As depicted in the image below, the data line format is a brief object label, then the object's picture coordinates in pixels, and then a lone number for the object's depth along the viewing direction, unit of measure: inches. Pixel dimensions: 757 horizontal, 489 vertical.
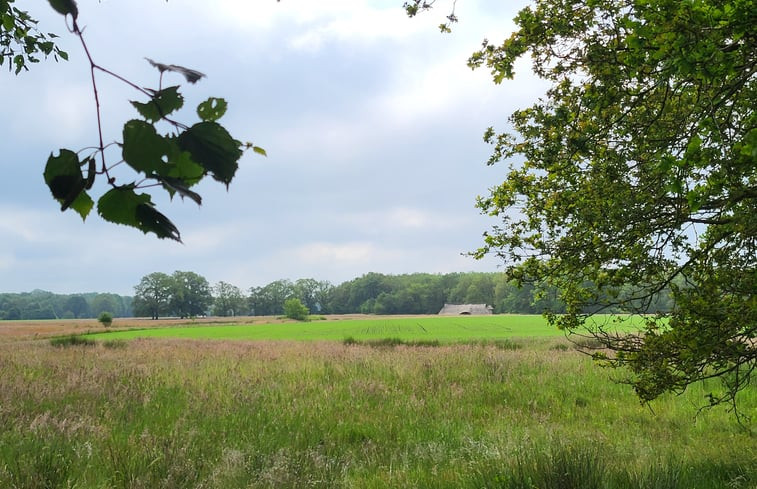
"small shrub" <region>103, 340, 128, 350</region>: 798.3
